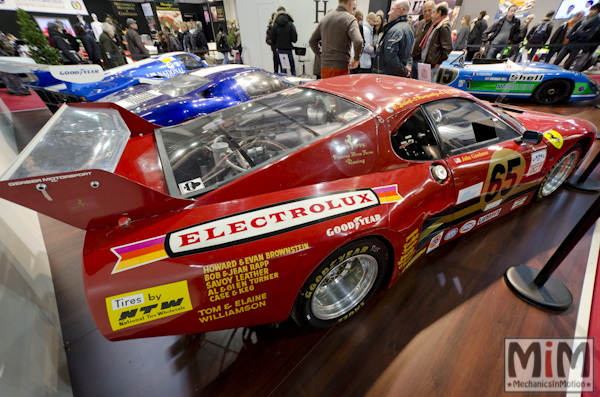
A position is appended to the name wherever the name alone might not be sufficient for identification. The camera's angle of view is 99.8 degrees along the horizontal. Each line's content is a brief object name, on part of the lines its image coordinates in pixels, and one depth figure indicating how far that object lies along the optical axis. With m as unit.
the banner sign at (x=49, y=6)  6.65
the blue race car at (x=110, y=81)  3.70
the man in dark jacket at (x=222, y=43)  8.64
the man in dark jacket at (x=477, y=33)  6.82
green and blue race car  4.70
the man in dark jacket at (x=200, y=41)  8.85
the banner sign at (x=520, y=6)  7.23
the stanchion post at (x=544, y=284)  1.52
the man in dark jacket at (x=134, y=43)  6.68
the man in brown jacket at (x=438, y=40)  3.82
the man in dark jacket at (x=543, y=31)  6.86
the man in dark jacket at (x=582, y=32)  5.29
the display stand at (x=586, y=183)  2.61
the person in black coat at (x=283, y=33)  5.84
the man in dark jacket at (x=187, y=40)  9.05
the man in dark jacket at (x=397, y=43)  3.63
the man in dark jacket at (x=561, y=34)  5.87
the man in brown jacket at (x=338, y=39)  3.63
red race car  0.96
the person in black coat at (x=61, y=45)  6.03
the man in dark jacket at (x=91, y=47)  5.92
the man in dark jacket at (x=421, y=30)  4.18
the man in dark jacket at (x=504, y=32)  6.56
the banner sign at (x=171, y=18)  14.38
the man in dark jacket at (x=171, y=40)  8.38
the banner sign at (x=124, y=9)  12.43
